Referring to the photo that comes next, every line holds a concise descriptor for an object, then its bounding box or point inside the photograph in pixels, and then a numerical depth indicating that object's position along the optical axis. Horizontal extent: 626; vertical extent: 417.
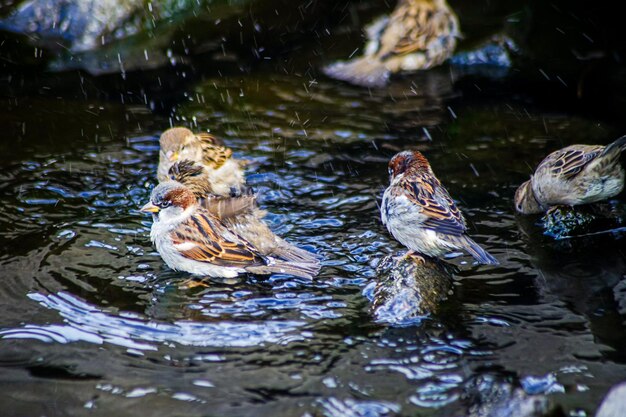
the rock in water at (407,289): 9.37
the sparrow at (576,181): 12.02
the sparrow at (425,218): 10.53
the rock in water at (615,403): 6.89
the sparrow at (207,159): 13.26
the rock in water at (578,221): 11.87
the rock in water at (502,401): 7.25
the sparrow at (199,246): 10.68
